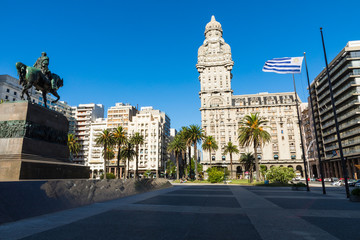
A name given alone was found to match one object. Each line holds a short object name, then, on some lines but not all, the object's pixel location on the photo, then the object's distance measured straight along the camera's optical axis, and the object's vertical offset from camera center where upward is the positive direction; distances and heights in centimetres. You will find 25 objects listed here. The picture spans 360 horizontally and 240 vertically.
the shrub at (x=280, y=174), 3700 -105
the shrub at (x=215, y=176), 4975 -168
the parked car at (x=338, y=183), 4417 -314
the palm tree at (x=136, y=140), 7031 +912
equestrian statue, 1319 +578
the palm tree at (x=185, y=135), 5941 +902
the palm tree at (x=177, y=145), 6425 +676
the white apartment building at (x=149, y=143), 10444 +1241
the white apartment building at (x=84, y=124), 11375 +2390
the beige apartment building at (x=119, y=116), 11175 +2663
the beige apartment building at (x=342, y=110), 5981 +1666
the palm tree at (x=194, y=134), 5891 +897
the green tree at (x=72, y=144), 6231 +748
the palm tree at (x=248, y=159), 6693 +263
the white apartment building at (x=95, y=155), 10469 +703
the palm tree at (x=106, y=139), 6003 +816
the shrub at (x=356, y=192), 1411 -157
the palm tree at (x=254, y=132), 4466 +720
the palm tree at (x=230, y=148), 7419 +660
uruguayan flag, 2420 +1124
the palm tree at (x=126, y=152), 6671 +521
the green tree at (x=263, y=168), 8566 -4
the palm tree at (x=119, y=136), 6125 +894
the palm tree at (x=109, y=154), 8021 +559
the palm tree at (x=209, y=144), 7575 +822
